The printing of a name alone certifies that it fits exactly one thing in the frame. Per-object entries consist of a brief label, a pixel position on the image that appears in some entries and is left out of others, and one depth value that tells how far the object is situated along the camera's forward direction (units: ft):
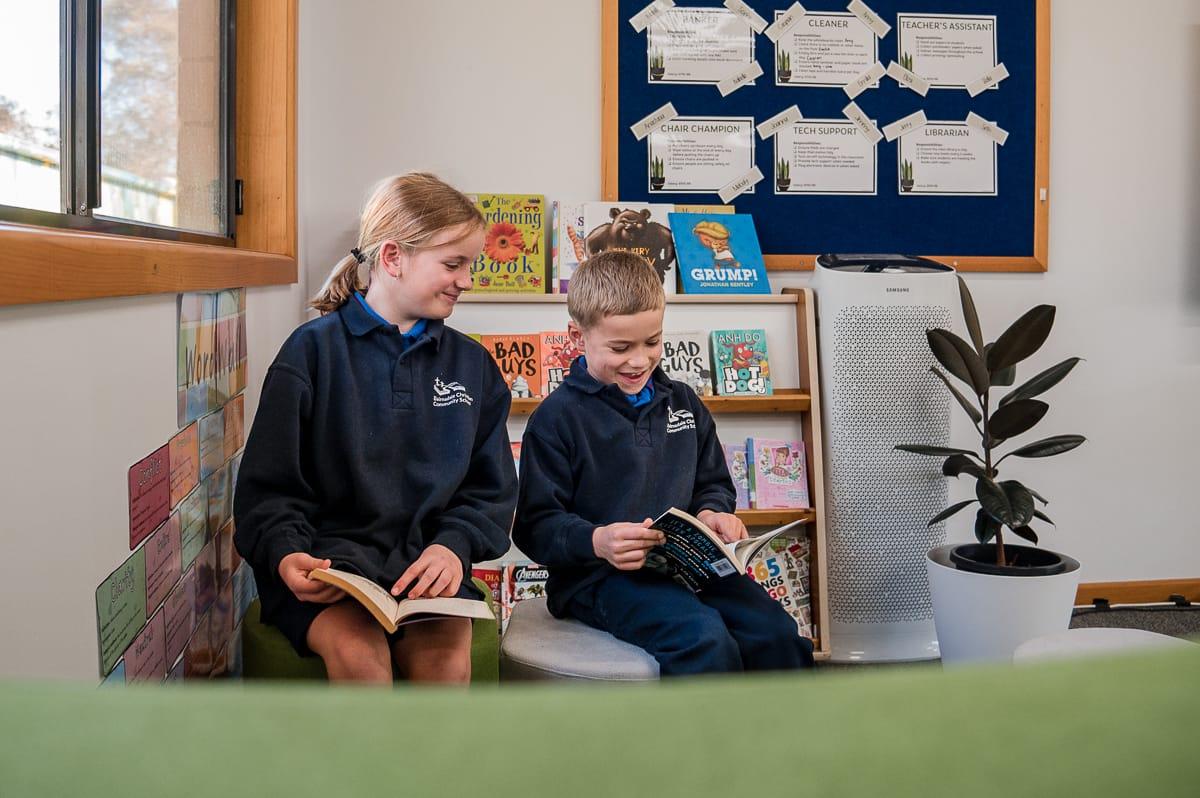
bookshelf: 9.49
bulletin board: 10.53
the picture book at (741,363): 9.69
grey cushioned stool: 5.49
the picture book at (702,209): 10.33
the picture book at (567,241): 9.93
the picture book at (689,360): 9.67
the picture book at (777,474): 9.74
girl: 5.24
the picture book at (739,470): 9.80
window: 4.64
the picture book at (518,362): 9.45
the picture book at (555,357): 9.43
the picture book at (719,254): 10.01
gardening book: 9.83
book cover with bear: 10.01
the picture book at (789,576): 9.74
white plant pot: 8.34
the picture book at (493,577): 9.25
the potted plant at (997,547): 8.39
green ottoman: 5.22
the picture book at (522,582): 9.25
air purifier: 9.55
